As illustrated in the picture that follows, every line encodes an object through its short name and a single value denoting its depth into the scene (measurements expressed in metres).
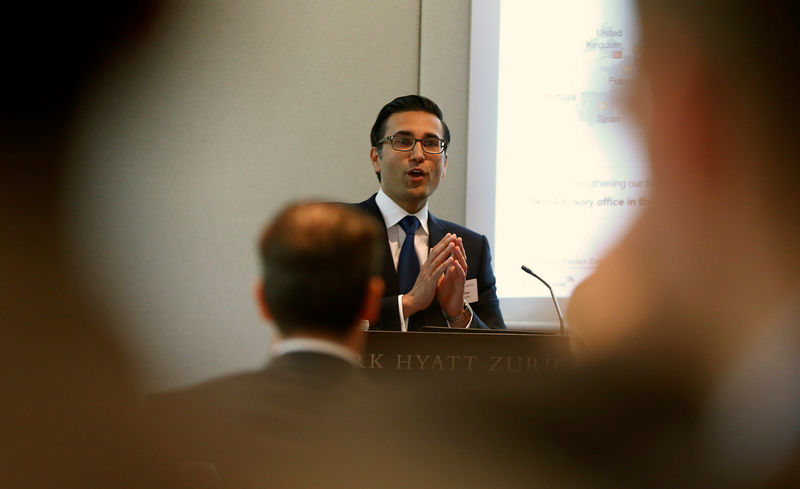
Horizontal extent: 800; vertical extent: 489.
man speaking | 7.10
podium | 6.40
